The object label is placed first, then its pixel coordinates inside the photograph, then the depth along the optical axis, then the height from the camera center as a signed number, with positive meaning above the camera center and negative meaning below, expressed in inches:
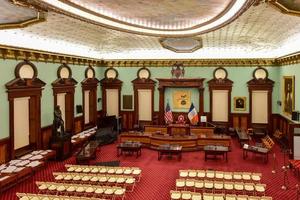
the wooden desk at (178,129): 565.6 -78.6
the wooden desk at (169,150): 468.1 -107.1
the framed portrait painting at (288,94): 519.3 +8.0
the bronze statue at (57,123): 478.1 -54.3
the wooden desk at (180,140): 528.0 -100.1
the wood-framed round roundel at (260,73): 650.7 +69.3
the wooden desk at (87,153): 447.5 -112.4
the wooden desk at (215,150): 457.3 -104.9
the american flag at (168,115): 579.8 -45.0
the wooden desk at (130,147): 487.6 -105.4
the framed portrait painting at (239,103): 659.5 -16.1
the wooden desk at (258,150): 453.8 -105.2
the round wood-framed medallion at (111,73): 713.0 +74.9
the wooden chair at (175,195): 293.5 -125.8
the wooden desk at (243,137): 545.7 -95.1
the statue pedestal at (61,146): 469.5 -101.7
